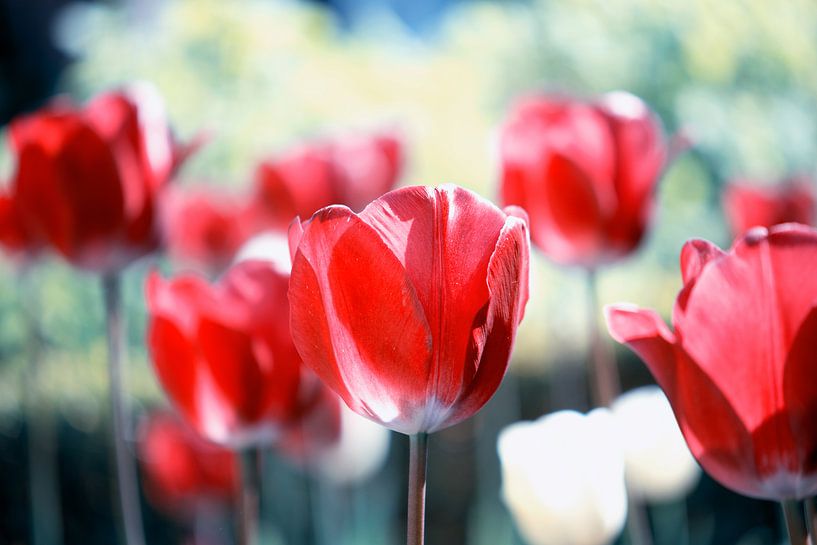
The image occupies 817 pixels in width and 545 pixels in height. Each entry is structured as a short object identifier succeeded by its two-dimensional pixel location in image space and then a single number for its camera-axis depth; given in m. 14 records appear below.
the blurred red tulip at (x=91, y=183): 1.18
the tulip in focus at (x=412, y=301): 1.00
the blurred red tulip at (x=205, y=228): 1.40
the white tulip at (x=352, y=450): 1.25
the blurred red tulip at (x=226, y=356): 1.10
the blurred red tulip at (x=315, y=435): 1.20
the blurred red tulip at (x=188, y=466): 1.34
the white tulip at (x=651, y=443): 1.19
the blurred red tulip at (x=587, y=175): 1.19
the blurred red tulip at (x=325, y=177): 1.32
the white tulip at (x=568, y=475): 1.10
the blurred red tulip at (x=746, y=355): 0.99
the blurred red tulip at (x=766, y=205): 1.30
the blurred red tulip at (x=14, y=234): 1.27
